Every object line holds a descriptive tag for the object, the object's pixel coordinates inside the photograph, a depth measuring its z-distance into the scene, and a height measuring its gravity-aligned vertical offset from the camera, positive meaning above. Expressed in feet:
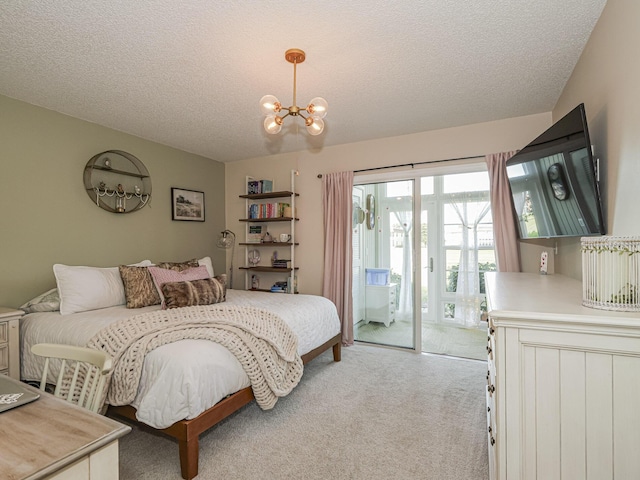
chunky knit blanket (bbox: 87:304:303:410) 6.23 -2.05
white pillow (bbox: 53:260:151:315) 8.73 -1.26
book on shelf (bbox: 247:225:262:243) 15.52 +0.47
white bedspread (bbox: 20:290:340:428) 5.71 -2.36
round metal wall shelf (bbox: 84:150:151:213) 10.82 +2.23
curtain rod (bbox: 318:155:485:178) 11.40 +3.04
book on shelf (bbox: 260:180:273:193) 14.89 +2.67
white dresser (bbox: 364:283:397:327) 13.97 -2.63
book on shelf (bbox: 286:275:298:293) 14.08 -1.79
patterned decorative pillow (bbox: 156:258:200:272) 10.45 -0.74
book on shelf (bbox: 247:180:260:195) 14.98 +2.68
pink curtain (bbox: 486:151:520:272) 10.46 +0.90
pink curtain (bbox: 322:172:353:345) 13.11 -0.09
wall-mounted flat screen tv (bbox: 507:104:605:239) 5.54 +1.28
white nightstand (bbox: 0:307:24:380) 7.80 -2.41
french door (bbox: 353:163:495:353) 13.03 -0.50
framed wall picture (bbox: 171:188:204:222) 13.62 +1.72
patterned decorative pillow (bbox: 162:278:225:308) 9.07 -1.44
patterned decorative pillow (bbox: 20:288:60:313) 8.79 -1.65
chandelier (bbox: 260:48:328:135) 6.71 +2.84
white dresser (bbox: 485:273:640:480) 3.43 -1.68
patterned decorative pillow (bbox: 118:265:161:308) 9.42 -1.31
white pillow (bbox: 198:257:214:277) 12.33 -0.75
